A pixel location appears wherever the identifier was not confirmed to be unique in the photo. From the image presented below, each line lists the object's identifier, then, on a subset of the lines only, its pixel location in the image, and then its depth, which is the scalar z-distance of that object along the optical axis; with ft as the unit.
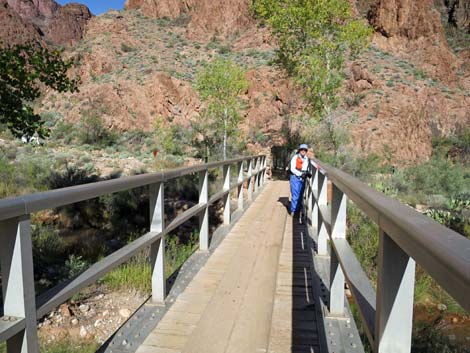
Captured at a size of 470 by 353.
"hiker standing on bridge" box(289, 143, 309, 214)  27.32
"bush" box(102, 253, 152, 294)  15.48
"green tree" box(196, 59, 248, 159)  82.43
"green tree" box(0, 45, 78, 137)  19.81
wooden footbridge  4.67
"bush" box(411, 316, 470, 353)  14.17
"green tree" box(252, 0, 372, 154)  59.62
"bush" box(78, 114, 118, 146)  108.47
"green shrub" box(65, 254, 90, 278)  17.82
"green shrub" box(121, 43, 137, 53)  165.82
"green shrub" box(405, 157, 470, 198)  50.29
